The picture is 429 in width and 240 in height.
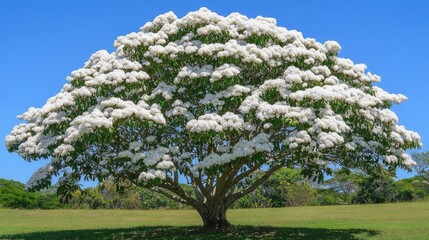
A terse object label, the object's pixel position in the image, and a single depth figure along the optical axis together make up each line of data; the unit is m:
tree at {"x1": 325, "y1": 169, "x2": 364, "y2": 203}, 59.94
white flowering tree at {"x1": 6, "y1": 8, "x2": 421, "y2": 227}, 17.12
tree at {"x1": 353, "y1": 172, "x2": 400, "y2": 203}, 51.16
